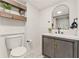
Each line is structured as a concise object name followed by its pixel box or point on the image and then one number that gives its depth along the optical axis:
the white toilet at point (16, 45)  1.07
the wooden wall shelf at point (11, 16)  1.20
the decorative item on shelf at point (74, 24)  1.28
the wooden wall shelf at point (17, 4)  1.32
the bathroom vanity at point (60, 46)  0.99
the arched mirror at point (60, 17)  1.51
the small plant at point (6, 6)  1.26
